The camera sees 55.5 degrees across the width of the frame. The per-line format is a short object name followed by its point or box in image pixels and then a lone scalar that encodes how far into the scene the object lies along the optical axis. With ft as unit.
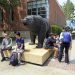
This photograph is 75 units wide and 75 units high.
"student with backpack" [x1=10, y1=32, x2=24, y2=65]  9.89
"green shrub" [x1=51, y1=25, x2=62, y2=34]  26.20
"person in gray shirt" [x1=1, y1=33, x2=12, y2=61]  10.72
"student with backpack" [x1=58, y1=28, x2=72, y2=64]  10.33
